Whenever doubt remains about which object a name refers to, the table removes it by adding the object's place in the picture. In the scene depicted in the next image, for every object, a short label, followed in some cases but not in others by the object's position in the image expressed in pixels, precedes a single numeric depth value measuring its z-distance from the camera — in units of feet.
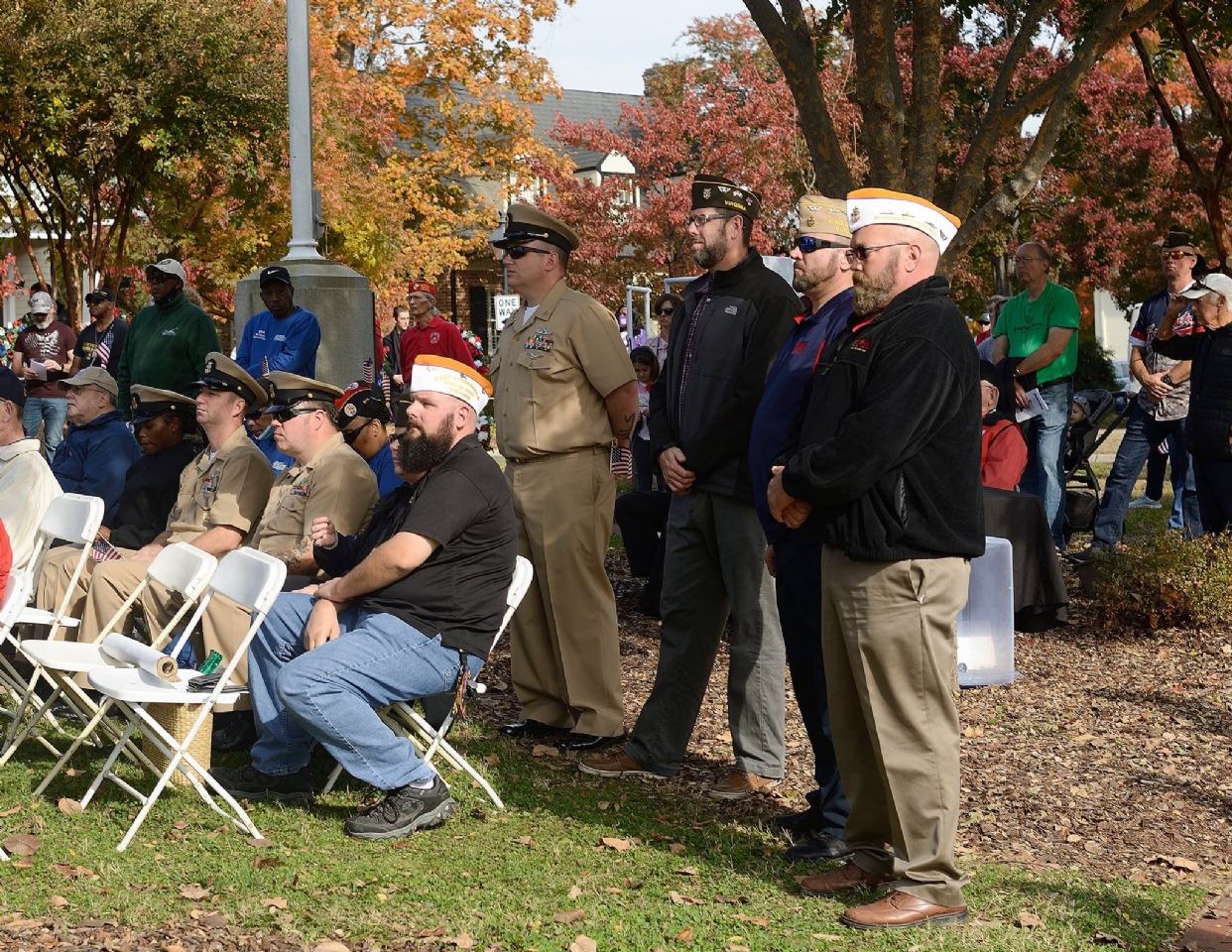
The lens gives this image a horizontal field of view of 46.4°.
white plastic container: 23.52
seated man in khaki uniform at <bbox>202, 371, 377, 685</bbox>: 20.01
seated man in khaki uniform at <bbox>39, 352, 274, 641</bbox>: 21.13
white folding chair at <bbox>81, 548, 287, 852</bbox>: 16.48
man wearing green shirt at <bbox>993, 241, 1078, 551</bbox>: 31.83
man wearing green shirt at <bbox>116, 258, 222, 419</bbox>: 31.55
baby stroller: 34.42
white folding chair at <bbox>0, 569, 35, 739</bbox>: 18.26
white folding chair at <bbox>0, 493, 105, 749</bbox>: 20.47
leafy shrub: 26.09
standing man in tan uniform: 20.31
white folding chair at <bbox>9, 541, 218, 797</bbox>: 17.76
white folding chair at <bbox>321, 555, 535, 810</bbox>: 17.67
